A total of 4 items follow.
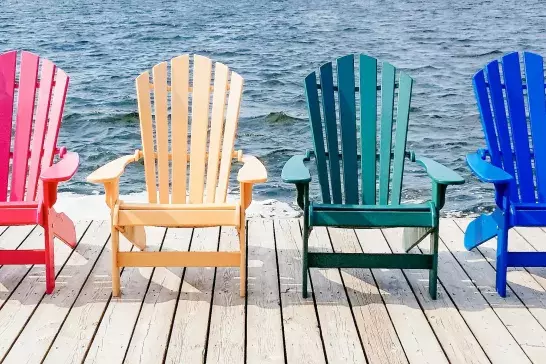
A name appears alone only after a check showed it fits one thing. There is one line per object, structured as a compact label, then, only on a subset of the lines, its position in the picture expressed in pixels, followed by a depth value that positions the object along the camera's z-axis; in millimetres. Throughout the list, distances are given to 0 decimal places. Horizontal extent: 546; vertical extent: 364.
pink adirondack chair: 3094
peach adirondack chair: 3410
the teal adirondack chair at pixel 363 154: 3055
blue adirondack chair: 3072
